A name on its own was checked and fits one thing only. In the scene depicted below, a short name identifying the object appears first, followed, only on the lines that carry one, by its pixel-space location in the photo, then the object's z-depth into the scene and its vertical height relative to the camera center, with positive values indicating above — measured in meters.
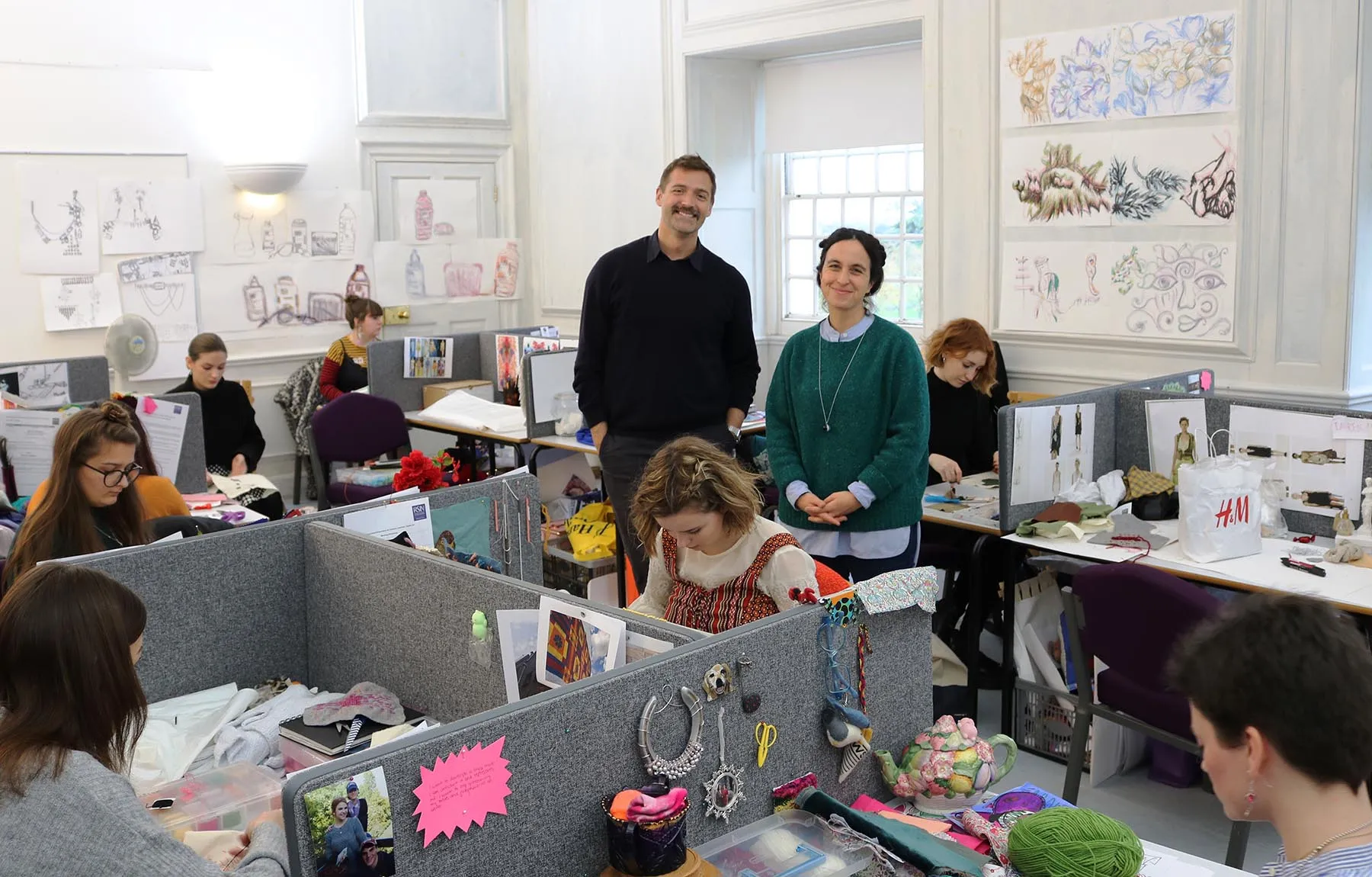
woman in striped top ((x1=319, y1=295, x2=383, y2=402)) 6.49 -0.25
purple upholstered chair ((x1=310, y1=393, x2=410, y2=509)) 5.24 -0.55
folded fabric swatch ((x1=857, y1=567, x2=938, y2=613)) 1.84 -0.45
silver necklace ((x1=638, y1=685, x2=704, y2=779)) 1.54 -0.58
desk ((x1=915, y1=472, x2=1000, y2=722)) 3.44 -0.72
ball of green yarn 1.53 -0.70
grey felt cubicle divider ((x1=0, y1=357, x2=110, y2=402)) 4.98 -0.27
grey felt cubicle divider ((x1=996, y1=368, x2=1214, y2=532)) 3.37 -0.37
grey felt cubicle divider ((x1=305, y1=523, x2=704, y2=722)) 2.05 -0.57
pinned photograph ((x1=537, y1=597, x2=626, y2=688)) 1.75 -0.50
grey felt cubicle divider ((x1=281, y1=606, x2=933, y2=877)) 1.35 -0.56
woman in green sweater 2.78 -0.30
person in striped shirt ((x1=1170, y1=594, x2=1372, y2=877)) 1.19 -0.42
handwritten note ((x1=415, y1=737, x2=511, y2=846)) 1.36 -0.55
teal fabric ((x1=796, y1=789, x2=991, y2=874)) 1.59 -0.72
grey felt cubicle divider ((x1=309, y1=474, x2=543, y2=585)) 2.72 -0.48
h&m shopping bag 3.04 -0.55
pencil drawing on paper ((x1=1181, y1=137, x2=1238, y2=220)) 4.67 +0.40
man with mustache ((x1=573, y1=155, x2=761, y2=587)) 3.18 -0.10
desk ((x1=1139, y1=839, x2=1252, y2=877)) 1.61 -0.77
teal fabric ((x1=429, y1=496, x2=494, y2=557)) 2.61 -0.47
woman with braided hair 2.17 -0.43
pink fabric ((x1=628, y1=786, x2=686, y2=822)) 1.47 -0.61
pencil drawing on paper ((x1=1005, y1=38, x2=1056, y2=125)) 5.20 +0.93
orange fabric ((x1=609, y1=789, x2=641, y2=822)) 1.48 -0.61
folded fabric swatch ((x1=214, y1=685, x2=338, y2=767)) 2.12 -0.74
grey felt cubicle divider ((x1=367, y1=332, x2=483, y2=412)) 6.42 -0.35
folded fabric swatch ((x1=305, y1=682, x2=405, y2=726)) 2.16 -0.71
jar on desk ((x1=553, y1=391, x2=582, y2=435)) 5.21 -0.47
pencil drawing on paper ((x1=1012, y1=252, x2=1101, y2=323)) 5.20 +0.02
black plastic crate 3.29 -1.17
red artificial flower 3.30 -0.45
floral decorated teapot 1.80 -0.71
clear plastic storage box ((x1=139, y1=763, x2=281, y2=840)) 1.76 -0.74
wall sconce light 6.66 +0.73
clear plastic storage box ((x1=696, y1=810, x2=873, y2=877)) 1.56 -0.72
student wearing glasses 2.55 -0.40
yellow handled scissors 1.69 -0.61
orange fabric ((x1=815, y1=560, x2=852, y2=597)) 2.21 -0.52
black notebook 2.06 -0.73
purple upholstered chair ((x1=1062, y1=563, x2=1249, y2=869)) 2.39 -0.72
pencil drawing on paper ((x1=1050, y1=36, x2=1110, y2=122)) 5.02 +0.87
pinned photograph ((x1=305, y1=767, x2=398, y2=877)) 1.29 -0.55
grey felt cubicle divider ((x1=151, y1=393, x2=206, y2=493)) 4.18 -0.50
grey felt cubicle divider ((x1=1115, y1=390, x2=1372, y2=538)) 3.28 -0.40
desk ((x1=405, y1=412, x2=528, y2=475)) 5.28 -0.57
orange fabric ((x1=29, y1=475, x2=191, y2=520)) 3.16 -0.48
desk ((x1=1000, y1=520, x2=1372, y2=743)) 2.78 -0.68
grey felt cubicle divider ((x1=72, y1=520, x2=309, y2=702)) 2.27 -0.57
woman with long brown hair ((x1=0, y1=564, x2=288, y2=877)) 1.34 -0.50
